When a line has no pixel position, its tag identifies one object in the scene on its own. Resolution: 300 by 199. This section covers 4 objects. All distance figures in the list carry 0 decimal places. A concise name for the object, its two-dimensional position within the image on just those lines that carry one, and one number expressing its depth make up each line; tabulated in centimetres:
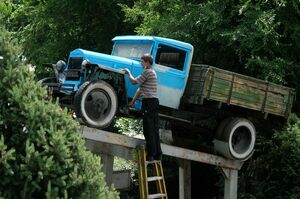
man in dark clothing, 831
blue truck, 845
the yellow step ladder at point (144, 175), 870
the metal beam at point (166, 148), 815
